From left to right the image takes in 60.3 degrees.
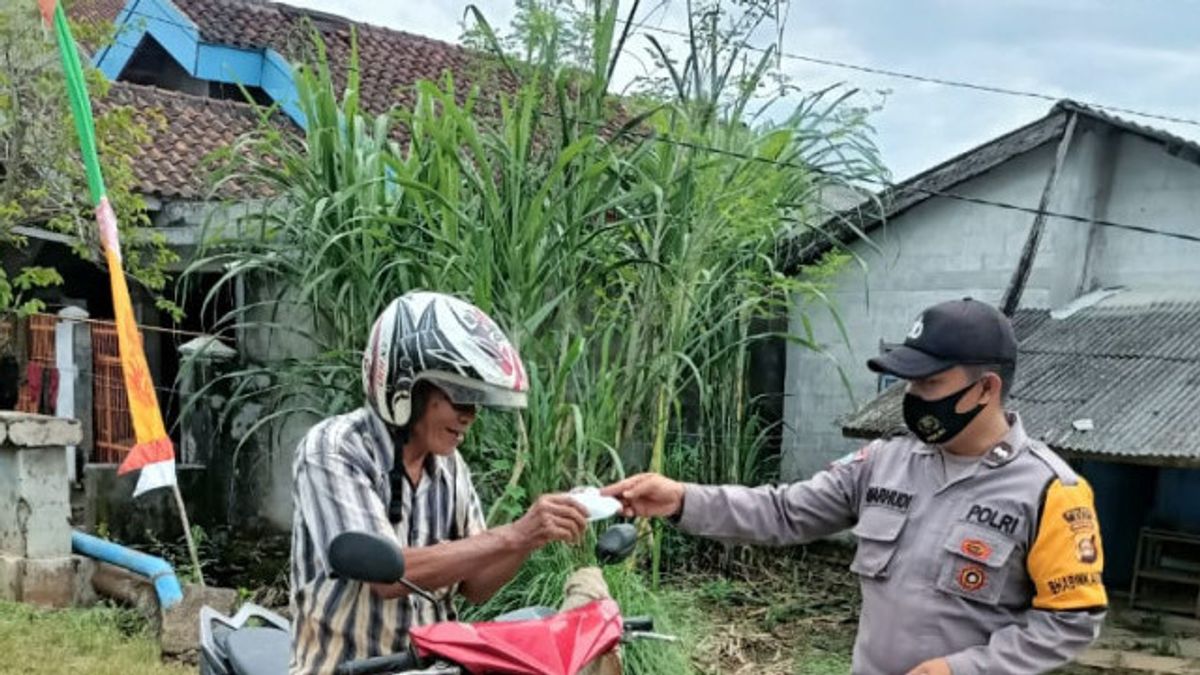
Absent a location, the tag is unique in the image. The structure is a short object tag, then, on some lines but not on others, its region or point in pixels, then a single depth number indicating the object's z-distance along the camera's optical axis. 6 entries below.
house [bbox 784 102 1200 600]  6.80
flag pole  5.02
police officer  1.80
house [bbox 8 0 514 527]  8.06
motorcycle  1.55
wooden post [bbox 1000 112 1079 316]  7.20
